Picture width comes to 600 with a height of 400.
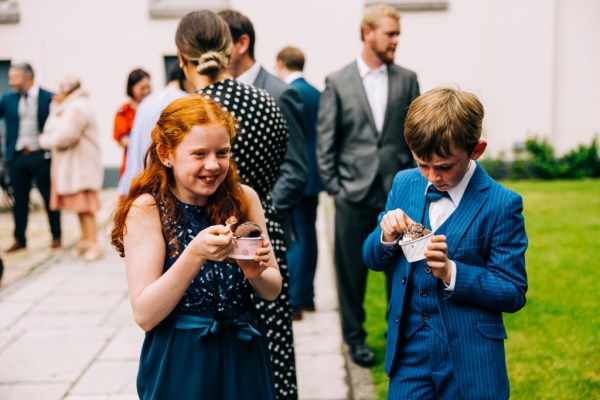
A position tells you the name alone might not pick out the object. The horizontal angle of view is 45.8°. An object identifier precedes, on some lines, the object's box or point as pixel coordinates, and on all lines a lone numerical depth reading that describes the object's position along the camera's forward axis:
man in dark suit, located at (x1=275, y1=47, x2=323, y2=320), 6.12
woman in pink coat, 8.31
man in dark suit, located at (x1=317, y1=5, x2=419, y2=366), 4.92
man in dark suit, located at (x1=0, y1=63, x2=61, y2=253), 8.94
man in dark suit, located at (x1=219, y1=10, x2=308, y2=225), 3.82
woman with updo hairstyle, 3.15
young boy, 2.38
